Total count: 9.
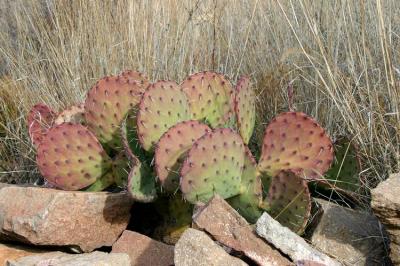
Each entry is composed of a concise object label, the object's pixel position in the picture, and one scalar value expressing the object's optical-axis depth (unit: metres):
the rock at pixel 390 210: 2.34
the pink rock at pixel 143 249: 2.67
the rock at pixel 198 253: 2.32
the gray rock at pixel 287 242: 2.42
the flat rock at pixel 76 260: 2.44
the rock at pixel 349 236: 2.55
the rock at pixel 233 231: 2.42
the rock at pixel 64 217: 2.84
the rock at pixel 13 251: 2.87
